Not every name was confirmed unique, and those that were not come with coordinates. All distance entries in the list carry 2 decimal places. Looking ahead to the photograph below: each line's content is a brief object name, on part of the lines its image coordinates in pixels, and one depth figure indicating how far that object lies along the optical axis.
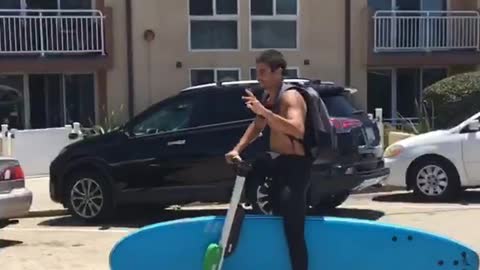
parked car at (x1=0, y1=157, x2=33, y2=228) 10.28
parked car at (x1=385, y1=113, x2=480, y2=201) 13.20
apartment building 22.02
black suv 11.13
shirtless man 6.23
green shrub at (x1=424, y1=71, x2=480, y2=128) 18.33
